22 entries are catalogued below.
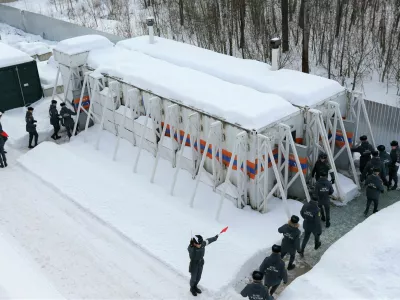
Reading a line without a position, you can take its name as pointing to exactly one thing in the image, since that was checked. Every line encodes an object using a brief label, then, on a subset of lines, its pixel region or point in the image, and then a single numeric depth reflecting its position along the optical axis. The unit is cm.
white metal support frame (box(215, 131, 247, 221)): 905
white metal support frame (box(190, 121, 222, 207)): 945
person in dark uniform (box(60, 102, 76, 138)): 1295
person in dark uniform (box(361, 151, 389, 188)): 975
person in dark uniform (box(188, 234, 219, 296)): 715
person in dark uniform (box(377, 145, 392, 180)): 1002
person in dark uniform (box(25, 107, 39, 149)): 1257
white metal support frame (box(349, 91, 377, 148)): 1051
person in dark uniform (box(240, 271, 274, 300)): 663
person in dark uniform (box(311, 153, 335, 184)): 973
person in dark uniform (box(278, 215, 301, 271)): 773
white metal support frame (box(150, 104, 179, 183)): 1054
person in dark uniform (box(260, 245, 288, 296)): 716
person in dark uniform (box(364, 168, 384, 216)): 916
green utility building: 1435
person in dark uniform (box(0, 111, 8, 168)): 1170
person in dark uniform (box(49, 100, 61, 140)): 1287
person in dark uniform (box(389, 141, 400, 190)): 1018
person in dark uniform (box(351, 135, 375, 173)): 1039
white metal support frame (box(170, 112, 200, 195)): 1007
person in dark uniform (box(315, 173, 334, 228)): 889
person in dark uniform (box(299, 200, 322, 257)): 823
